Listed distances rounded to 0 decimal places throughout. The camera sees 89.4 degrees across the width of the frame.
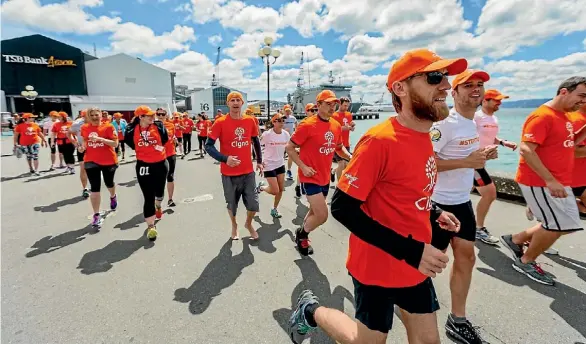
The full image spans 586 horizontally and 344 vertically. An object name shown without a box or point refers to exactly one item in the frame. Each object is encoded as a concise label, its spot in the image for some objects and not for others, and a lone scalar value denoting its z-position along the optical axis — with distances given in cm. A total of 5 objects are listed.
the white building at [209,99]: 7369
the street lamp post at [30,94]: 3324
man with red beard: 145
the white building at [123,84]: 3775
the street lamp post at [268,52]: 1326
